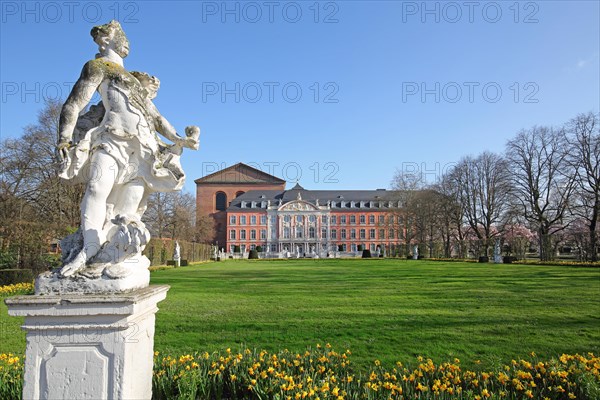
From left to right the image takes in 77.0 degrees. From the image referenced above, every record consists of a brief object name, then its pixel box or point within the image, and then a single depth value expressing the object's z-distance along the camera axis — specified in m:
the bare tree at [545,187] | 31.77
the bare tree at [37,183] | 17.99
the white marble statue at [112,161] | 2.64
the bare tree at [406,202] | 42.55
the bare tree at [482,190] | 37.22
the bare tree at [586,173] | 28.51
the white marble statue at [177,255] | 30.94
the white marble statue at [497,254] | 30.81
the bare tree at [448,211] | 39.59
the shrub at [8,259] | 14.74
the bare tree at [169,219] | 38.44
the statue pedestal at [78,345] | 2.40
